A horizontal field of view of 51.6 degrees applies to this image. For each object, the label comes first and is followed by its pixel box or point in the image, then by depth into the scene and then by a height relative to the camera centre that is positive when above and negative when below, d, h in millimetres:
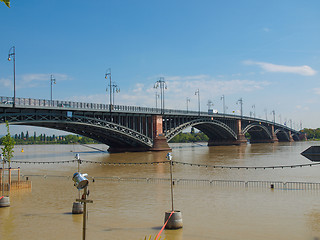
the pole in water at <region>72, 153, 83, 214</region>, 16812 -3419
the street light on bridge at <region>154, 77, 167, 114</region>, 84562 +14301
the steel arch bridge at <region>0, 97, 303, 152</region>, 50969 +3824
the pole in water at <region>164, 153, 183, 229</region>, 13864 -3417
